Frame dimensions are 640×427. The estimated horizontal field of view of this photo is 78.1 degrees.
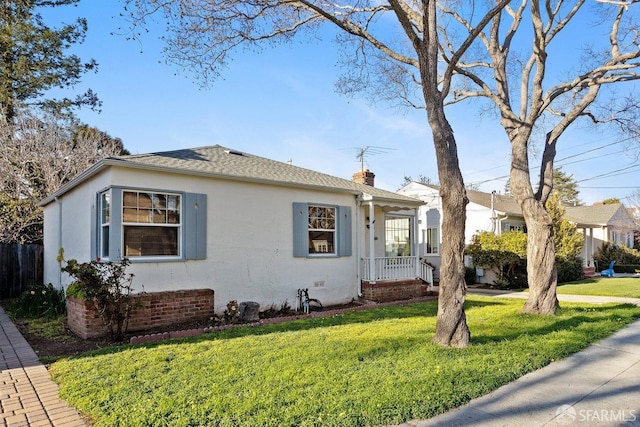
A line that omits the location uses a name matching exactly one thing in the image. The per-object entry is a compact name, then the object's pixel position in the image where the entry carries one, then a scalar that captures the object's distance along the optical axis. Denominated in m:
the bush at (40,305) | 9.09
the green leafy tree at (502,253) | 15.21
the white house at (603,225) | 23.52
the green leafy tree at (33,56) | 16.75
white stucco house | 7.72
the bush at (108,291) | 6.42
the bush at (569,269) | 17.29
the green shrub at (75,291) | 6.91
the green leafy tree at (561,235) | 16.39
